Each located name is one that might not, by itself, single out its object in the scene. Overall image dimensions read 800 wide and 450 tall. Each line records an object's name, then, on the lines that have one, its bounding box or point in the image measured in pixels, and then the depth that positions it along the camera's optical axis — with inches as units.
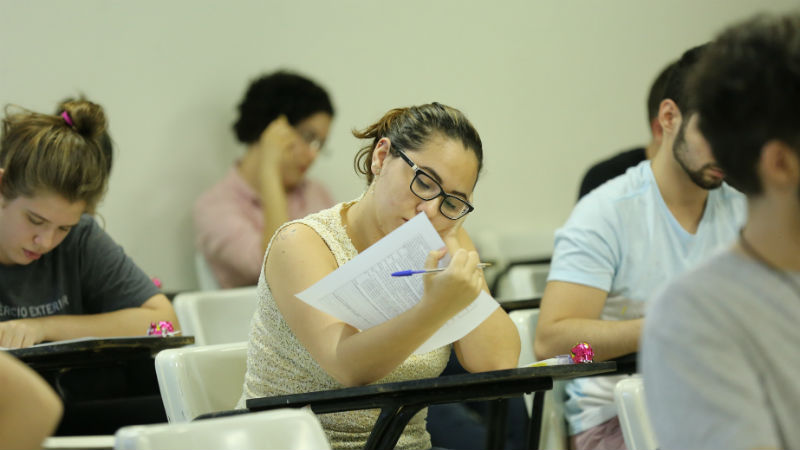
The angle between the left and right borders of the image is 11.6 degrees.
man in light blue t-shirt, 220.5
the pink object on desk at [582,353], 210.1
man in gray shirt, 184.1
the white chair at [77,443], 189.8
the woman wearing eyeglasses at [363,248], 208.2
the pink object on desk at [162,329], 226.3
